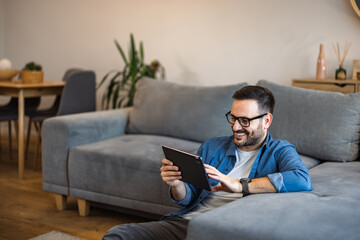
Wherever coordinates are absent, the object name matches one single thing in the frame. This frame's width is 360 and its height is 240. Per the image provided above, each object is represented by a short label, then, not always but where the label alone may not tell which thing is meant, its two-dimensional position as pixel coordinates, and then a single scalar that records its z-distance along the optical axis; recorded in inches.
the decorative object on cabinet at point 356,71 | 136.7
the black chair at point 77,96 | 155.3
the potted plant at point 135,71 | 171.0
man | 72.6
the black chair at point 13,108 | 167.1
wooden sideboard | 133.5
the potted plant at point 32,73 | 160.9
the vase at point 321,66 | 141.5
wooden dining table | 152.8
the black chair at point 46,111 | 171.1
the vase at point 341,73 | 138.6
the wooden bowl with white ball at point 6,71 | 162.3
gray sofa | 77.9
